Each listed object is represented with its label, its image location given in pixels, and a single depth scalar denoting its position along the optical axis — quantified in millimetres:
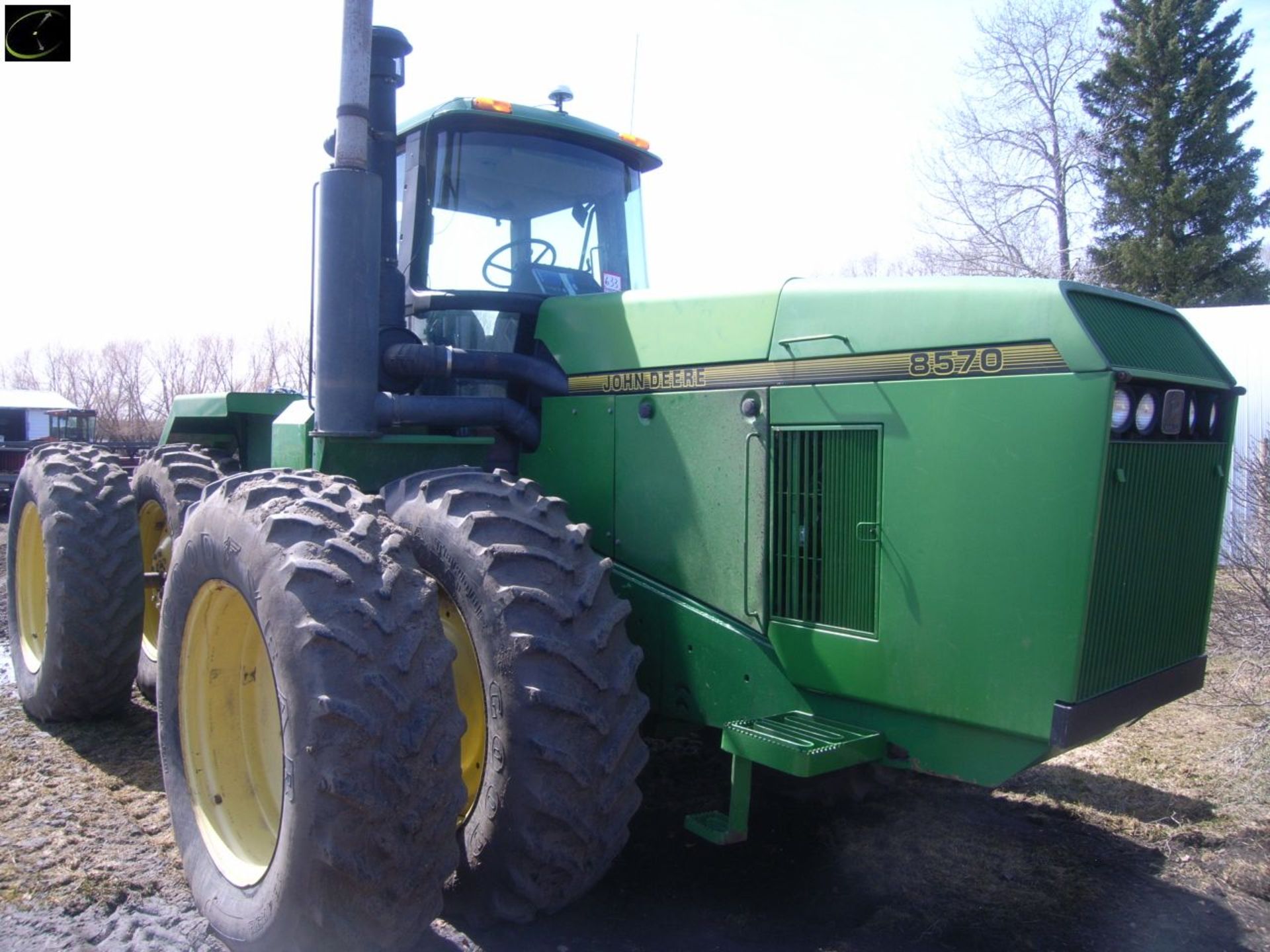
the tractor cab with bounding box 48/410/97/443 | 21203
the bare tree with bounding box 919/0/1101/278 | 21375
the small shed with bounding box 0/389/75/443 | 23772
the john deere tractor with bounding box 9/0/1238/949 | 2914
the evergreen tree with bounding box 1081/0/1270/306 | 25578
